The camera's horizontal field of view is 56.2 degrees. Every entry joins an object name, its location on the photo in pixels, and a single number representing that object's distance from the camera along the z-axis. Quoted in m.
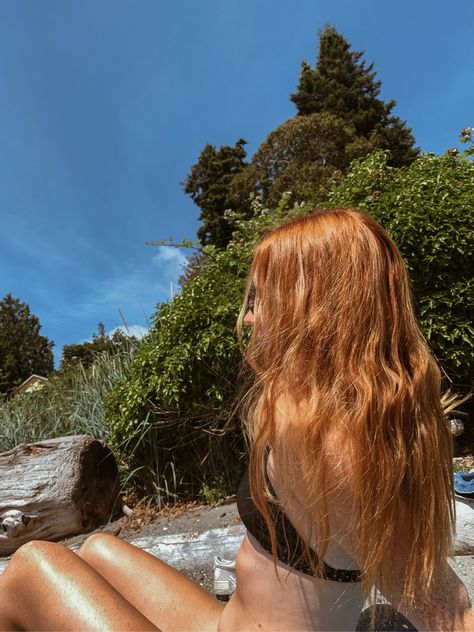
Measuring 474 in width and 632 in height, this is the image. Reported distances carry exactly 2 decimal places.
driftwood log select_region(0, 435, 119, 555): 3.26
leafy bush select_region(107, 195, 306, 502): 3.16
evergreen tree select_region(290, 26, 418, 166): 19.72
